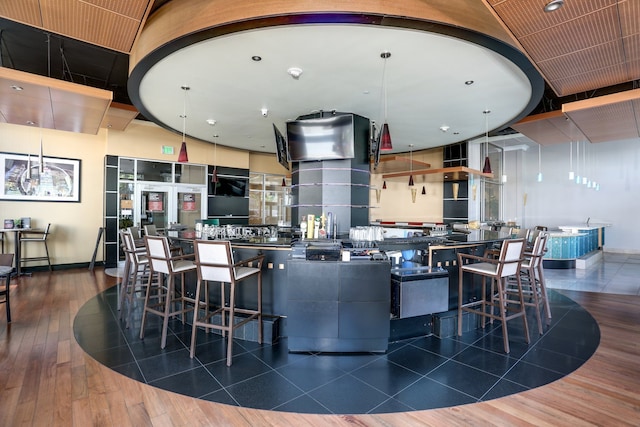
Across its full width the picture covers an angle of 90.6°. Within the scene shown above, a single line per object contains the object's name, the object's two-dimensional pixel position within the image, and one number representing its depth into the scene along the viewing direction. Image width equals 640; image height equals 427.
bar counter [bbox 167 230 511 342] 3.73
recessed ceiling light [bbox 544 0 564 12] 2.87
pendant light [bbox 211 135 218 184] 9.55
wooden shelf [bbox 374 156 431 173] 10.13
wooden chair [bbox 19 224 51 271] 7.10
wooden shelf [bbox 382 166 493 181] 9.66
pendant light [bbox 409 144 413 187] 10.53
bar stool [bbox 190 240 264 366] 3.12
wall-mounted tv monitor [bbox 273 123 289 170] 6.01
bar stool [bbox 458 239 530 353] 3.48
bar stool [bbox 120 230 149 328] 4.27
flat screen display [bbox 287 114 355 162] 5.64
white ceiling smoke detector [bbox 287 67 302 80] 4.04
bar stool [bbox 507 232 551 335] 3.92
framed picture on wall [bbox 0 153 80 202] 7.12
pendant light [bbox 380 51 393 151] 4.17
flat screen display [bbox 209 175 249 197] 9.71
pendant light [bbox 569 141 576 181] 12.17
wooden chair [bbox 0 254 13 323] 3.84
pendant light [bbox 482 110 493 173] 5.73
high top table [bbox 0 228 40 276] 6.80
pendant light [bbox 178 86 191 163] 4.75
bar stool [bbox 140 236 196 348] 3.51
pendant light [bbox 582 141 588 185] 12.19
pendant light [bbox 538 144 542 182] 12.92
